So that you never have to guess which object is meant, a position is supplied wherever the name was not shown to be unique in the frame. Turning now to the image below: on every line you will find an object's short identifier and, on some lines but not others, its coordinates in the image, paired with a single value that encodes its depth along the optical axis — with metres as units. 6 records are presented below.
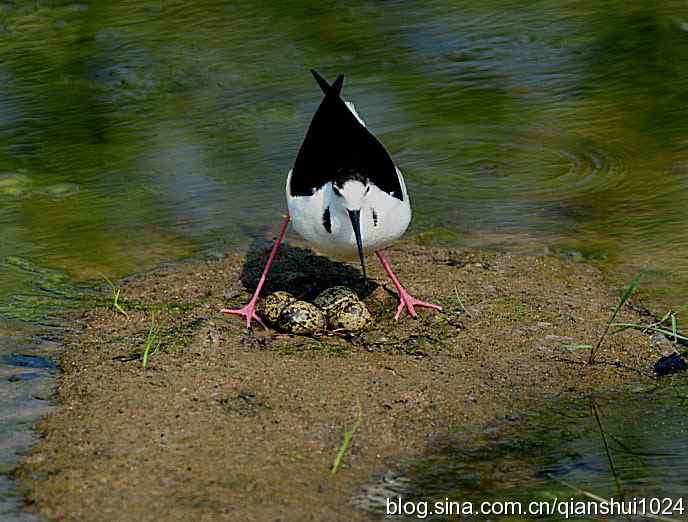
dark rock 9.33
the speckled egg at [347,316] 10.11
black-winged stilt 10.10
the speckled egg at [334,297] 10.28
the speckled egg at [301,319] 10.05
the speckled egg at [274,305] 10.26
